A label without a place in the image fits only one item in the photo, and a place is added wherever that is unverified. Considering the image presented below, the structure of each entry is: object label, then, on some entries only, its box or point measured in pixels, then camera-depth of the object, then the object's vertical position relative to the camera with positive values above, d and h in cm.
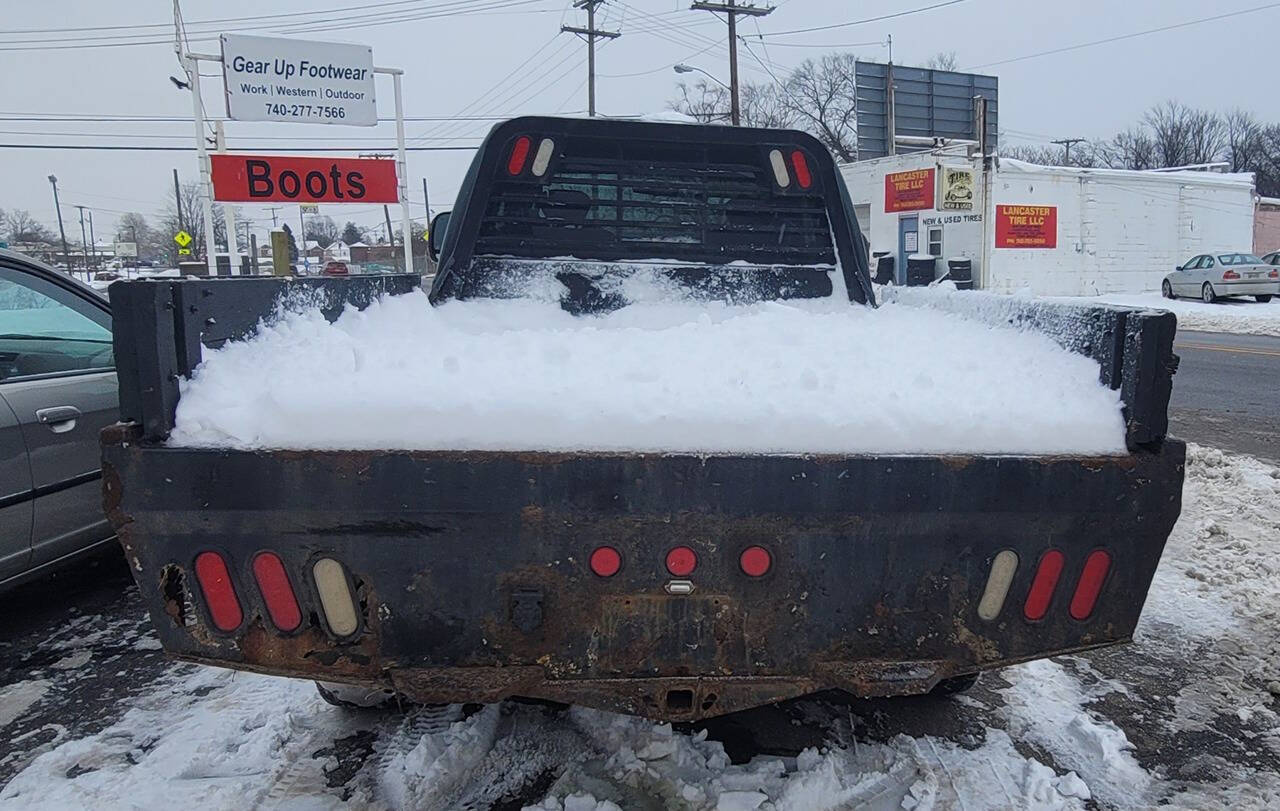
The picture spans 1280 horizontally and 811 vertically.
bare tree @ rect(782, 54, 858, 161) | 5694 +1136
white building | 2869 +184
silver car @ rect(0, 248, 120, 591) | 350 -44
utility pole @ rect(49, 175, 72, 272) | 6207 +579
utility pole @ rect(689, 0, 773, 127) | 3500 +1091
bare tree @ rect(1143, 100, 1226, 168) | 6266 +871
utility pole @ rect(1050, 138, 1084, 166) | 6868 +983
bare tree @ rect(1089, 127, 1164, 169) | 6406 +844
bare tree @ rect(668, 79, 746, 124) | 4912 +1018
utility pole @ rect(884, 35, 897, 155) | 3634 +720
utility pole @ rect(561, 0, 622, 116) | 3825 +1087
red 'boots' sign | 1220 +166
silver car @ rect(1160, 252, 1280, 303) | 2416 -34
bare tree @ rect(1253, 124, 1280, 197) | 5831 +673
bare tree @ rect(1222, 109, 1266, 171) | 6116 +814
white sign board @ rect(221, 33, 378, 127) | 1245 +312
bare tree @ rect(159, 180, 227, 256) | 6712 +663
